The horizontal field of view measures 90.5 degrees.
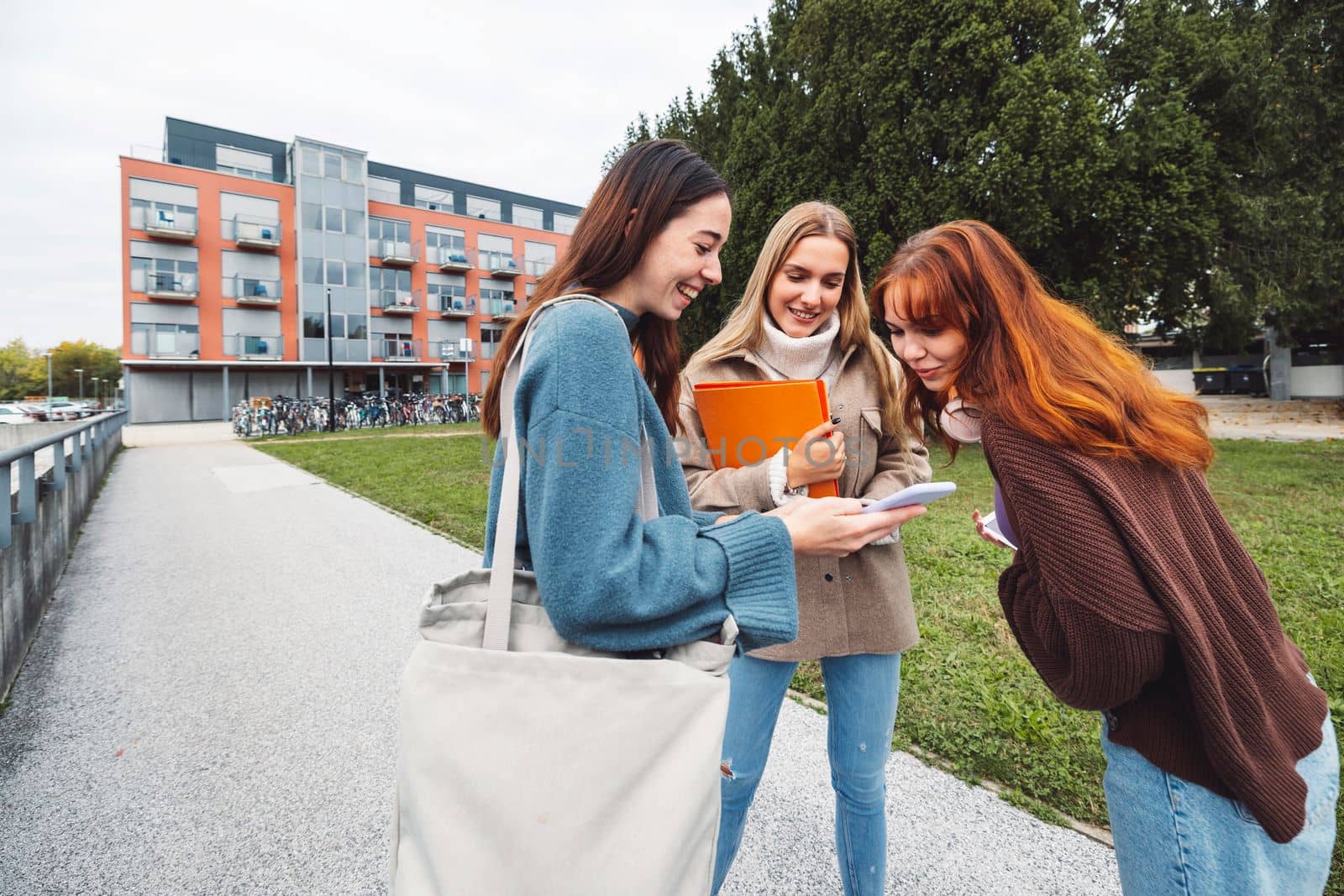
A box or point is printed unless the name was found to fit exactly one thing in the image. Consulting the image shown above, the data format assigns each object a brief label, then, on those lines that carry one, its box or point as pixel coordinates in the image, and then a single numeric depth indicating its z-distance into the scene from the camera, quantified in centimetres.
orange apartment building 3388
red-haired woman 104
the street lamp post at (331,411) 2364
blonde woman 184
